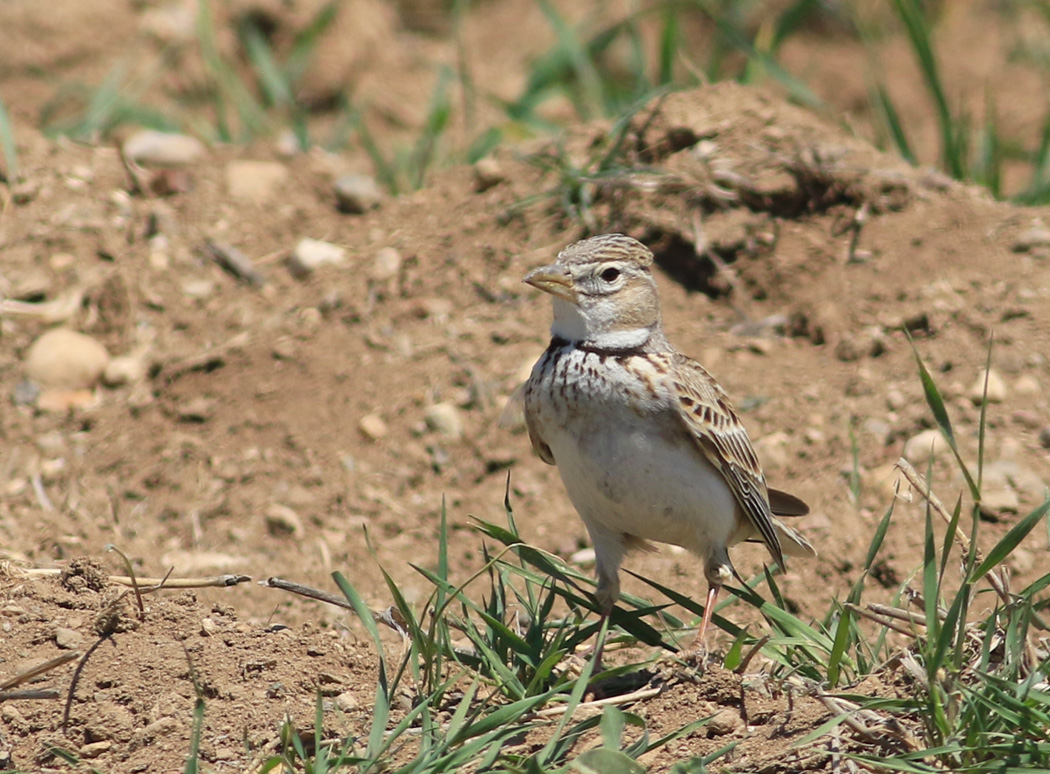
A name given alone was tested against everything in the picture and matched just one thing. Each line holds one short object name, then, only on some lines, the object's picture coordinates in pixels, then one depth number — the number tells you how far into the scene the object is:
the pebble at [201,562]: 10.50
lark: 8.72
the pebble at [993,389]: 11.37
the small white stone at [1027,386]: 11.53
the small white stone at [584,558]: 11.16
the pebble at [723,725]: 7.55
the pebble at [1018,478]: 10.75
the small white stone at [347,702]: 7.82
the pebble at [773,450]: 11.70
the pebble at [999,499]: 10.63
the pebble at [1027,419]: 11.29
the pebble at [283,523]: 11.16
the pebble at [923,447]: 11.12
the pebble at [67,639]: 7.93
